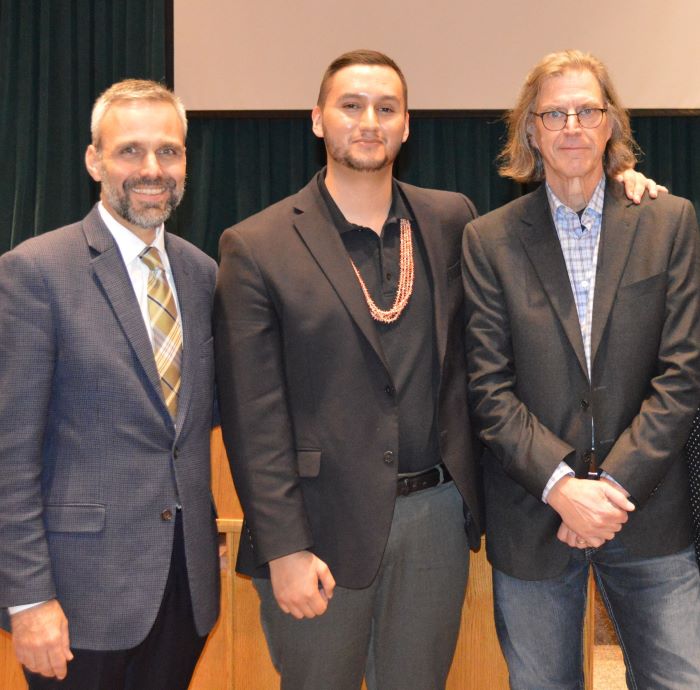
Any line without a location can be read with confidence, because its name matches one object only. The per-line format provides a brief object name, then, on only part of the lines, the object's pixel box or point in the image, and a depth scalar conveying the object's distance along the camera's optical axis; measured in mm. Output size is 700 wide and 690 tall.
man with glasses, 1869
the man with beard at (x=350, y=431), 1904
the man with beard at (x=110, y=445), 1706
